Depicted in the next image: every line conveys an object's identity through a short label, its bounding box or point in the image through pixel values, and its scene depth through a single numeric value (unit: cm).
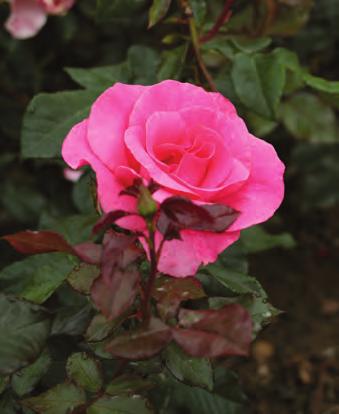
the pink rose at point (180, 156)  57
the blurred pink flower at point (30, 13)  85
